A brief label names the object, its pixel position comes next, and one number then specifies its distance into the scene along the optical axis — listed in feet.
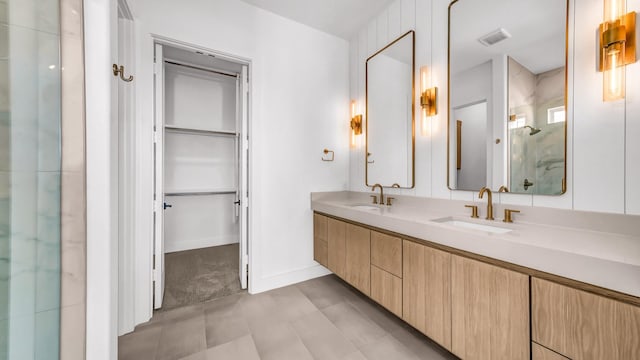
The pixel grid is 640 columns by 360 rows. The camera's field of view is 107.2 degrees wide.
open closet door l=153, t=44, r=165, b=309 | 6.56
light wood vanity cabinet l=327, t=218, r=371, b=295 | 6.29
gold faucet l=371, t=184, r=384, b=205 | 7.92
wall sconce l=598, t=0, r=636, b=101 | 3.59
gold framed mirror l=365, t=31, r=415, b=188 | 7.19
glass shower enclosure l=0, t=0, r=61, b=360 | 2.61
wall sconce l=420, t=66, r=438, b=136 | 6.47
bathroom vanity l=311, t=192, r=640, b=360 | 2.61
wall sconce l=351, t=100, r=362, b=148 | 9.18
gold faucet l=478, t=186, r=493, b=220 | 5.08
